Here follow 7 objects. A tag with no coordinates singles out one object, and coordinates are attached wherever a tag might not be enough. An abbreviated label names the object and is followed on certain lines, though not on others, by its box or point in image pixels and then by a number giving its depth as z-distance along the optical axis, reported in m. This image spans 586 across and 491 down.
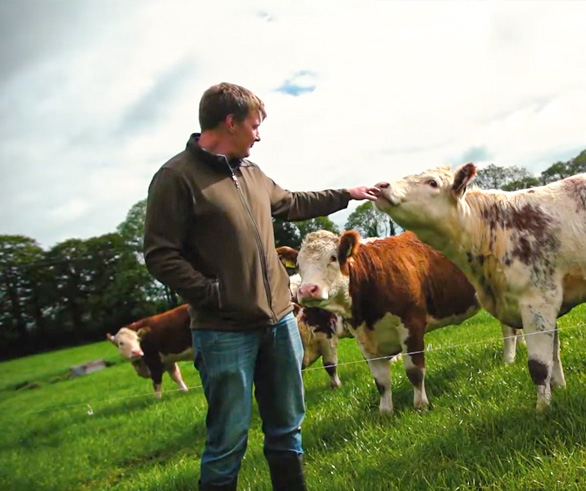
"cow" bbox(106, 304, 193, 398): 13.58
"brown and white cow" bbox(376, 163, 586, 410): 4.17
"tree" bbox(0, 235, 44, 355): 19.42
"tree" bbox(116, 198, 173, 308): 25.64
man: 2.92
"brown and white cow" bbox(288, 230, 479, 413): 5.46
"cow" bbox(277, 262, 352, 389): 8.62
